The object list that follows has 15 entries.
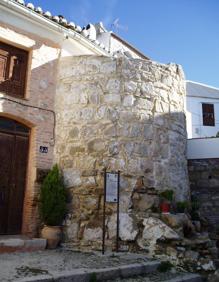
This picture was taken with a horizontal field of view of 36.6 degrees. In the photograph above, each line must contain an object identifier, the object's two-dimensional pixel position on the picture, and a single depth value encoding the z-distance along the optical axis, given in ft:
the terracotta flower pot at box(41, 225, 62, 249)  23.08
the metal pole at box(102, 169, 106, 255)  21.76
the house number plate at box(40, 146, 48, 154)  25.64
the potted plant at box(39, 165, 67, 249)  23.29
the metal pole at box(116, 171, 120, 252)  22.65
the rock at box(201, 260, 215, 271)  20.54
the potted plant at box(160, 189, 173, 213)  23.76
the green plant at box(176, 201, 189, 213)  25.49
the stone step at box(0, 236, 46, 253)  20.93
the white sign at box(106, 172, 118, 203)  22.95
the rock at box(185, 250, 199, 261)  20.94
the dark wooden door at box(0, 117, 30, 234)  24.12
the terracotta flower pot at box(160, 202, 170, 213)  23.71
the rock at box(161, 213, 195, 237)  22.50
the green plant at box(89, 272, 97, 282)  16.63
